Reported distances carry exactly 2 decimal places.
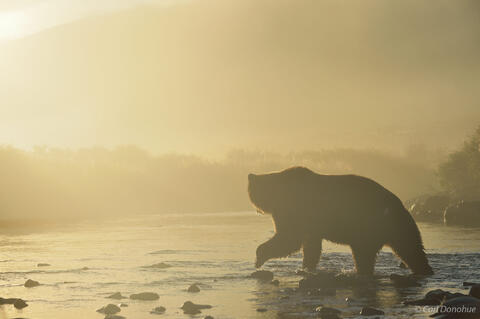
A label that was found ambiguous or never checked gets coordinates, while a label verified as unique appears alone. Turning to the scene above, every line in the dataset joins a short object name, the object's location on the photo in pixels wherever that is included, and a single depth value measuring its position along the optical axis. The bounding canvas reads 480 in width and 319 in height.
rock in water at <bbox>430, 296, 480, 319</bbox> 14.20
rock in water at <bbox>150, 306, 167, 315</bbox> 16.34
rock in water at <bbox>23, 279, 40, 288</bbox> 21.79
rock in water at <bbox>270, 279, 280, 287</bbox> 20.37
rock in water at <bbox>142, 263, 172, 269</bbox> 26.74
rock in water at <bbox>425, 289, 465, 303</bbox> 15.94
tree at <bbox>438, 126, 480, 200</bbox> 89.34
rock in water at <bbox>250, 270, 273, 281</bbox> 21.76
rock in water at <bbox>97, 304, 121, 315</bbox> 16.34
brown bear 21.80
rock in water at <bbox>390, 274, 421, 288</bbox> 19.56
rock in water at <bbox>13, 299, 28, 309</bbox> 17.48
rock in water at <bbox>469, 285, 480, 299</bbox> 16.56
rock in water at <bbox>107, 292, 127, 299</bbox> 18.69
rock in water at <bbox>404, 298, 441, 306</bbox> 16.23
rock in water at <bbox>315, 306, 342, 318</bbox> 15.08
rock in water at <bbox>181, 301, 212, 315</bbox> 16.31
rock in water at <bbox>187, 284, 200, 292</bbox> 19.77
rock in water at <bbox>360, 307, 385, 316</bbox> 15.20
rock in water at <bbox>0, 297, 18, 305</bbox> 18.13
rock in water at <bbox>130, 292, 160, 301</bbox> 18.56
